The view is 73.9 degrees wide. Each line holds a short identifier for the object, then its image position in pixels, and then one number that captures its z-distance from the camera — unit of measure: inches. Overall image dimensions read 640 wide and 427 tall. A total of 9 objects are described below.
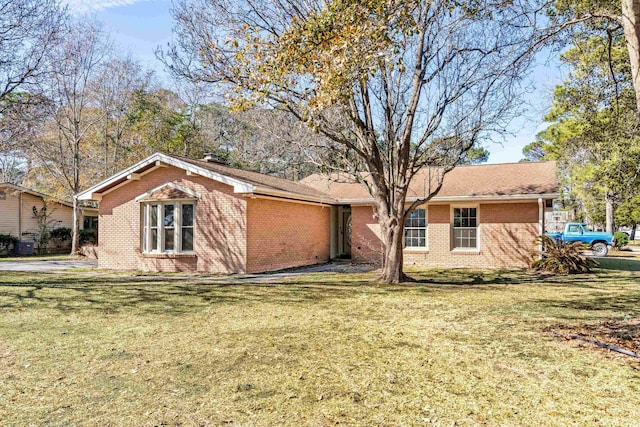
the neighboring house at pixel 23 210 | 936.3
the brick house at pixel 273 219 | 538.6
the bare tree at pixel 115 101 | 999.1
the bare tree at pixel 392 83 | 330.3
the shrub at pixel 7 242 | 909.2
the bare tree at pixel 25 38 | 537.0
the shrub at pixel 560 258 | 548.1
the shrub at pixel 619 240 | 1070.4
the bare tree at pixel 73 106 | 842.8
